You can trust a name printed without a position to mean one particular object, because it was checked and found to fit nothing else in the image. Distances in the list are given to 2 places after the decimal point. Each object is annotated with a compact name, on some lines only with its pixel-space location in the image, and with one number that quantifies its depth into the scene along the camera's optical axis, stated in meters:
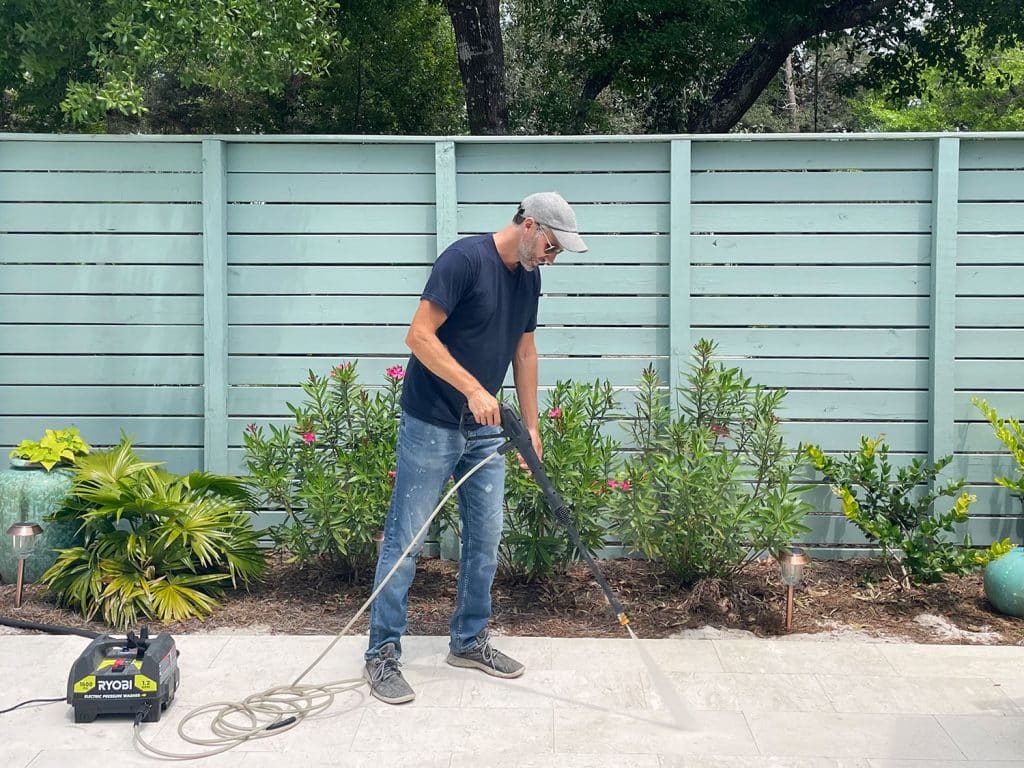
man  3.77
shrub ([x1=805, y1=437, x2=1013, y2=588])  5.01
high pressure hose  3.47
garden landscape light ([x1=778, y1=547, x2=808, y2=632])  4.56
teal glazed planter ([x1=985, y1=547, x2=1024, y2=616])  4.75
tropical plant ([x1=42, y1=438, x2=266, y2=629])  4.69
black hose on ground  4.46
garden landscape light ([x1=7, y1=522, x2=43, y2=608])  4.70
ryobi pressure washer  3.55
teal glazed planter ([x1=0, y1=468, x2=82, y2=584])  5.01
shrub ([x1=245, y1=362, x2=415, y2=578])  4.83
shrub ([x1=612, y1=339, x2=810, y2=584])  4.66
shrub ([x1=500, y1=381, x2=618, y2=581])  4.75
